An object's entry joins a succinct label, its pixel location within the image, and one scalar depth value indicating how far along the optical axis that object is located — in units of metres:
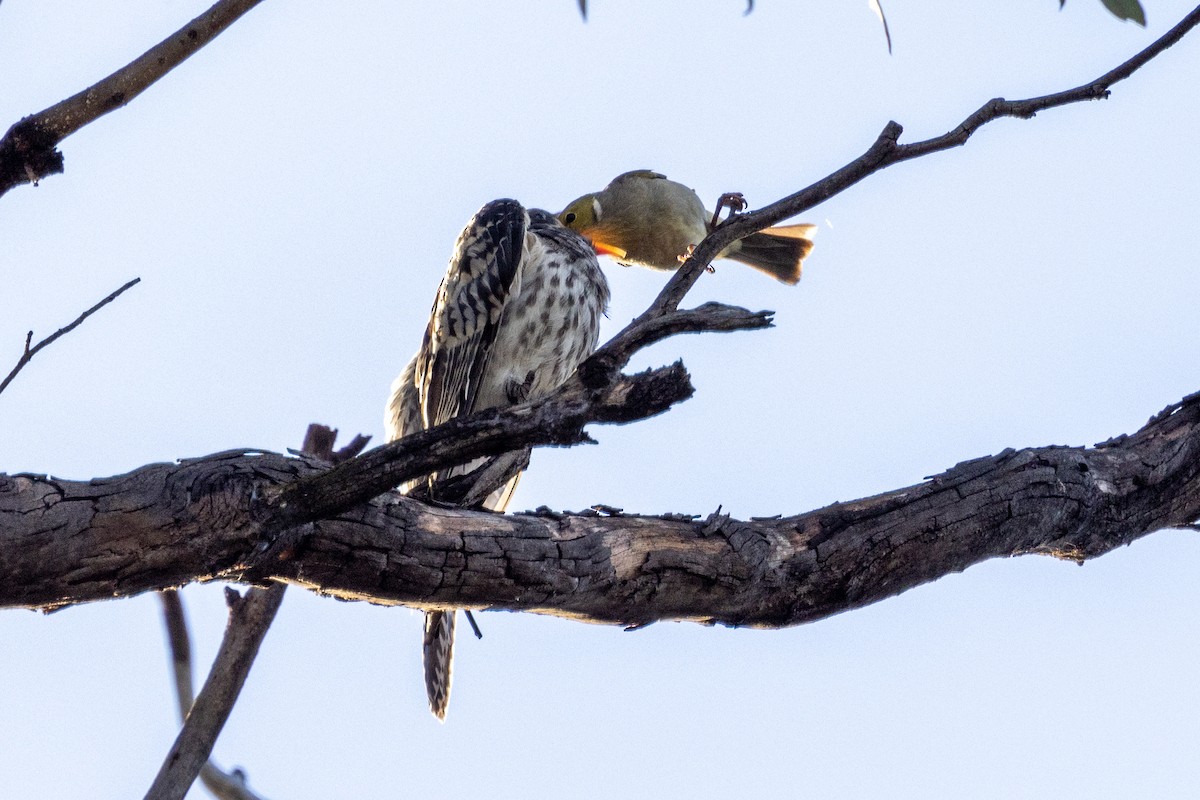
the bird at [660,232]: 14.53
